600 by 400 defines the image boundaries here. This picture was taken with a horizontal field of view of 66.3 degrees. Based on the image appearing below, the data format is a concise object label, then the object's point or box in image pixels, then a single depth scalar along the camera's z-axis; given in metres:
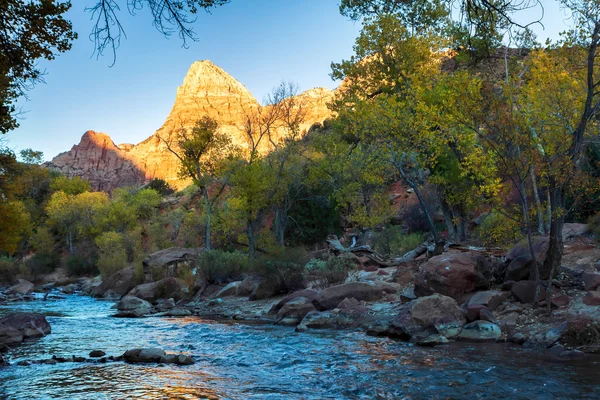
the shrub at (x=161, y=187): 75.05
